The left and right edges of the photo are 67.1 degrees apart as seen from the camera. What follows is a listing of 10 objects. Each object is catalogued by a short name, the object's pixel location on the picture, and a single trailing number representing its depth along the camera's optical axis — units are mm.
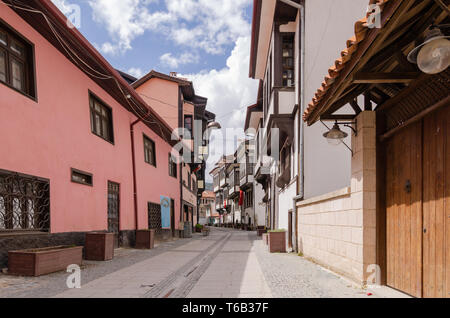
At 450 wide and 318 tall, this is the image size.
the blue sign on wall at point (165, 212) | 17427
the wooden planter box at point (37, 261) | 6098
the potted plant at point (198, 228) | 27034
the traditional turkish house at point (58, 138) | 6547
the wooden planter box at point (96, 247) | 8797
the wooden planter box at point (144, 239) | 12523
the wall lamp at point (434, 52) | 3264
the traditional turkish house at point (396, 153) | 3783
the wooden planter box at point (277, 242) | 11055
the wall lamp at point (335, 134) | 6016
